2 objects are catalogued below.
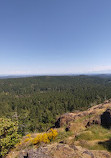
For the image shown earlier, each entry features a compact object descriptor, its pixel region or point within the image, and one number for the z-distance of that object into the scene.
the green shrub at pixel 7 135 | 11.50
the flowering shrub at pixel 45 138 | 14.89
